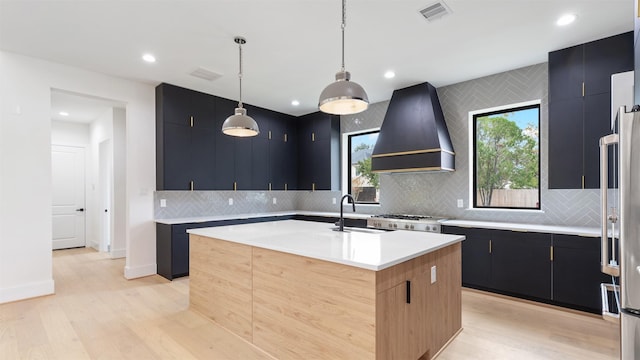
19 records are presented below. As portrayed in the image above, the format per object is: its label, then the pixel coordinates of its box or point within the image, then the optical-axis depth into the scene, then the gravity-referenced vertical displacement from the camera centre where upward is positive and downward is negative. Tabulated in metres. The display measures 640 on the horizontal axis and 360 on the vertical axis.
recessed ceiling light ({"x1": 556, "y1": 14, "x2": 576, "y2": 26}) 2.71 +1.43
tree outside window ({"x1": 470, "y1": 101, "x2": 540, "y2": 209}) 3.87 +0.28
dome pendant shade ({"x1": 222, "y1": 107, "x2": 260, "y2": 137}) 2.99 +0.55
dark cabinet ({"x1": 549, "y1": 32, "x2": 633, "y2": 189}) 3.05 +0.77
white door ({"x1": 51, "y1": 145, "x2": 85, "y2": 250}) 6.43 -0.33
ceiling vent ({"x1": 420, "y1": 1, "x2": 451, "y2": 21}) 2.55 +1.44
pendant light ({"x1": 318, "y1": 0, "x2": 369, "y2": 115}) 2.04 +0.57
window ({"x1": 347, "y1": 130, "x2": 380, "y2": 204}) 5.57 +0.17
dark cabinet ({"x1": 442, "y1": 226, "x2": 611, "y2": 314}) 3.00 -0.94
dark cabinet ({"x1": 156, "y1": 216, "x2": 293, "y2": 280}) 4.21 -0.96
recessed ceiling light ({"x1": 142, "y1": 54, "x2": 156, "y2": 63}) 3.54 +1.44
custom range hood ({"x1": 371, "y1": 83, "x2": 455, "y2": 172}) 4.10 +0.61
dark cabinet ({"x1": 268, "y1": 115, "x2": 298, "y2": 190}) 5.99 +0.51
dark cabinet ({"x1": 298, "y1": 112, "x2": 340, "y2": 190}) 5.81 +0.54
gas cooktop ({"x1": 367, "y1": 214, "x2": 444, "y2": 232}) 3.94 -0.59
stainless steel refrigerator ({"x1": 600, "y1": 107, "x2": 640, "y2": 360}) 1.17 -0.20
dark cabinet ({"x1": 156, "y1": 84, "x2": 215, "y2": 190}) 4.48 +0.63
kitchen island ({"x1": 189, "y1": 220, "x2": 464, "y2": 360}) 1.75 -0.76
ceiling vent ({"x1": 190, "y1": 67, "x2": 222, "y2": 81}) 3.94 +1.41
